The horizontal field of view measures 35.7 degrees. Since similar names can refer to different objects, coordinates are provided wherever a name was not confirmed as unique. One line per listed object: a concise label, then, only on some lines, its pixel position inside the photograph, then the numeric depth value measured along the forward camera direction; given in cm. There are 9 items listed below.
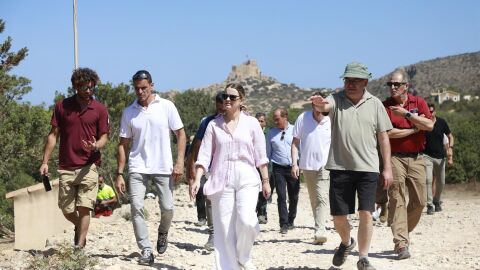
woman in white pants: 715
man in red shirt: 862
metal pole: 1492
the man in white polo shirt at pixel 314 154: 1059
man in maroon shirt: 830
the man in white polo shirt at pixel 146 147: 824
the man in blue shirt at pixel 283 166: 1183
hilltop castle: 16788
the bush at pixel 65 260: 719
